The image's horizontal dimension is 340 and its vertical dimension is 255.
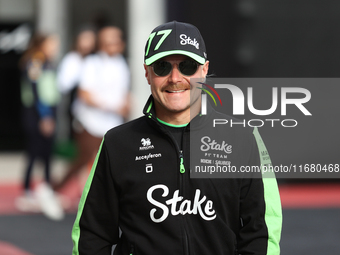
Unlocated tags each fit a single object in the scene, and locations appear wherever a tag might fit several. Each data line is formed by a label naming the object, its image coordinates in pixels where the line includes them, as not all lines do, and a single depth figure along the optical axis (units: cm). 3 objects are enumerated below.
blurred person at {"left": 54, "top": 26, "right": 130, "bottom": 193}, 1321
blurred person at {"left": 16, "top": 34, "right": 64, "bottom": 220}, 1383
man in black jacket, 447
